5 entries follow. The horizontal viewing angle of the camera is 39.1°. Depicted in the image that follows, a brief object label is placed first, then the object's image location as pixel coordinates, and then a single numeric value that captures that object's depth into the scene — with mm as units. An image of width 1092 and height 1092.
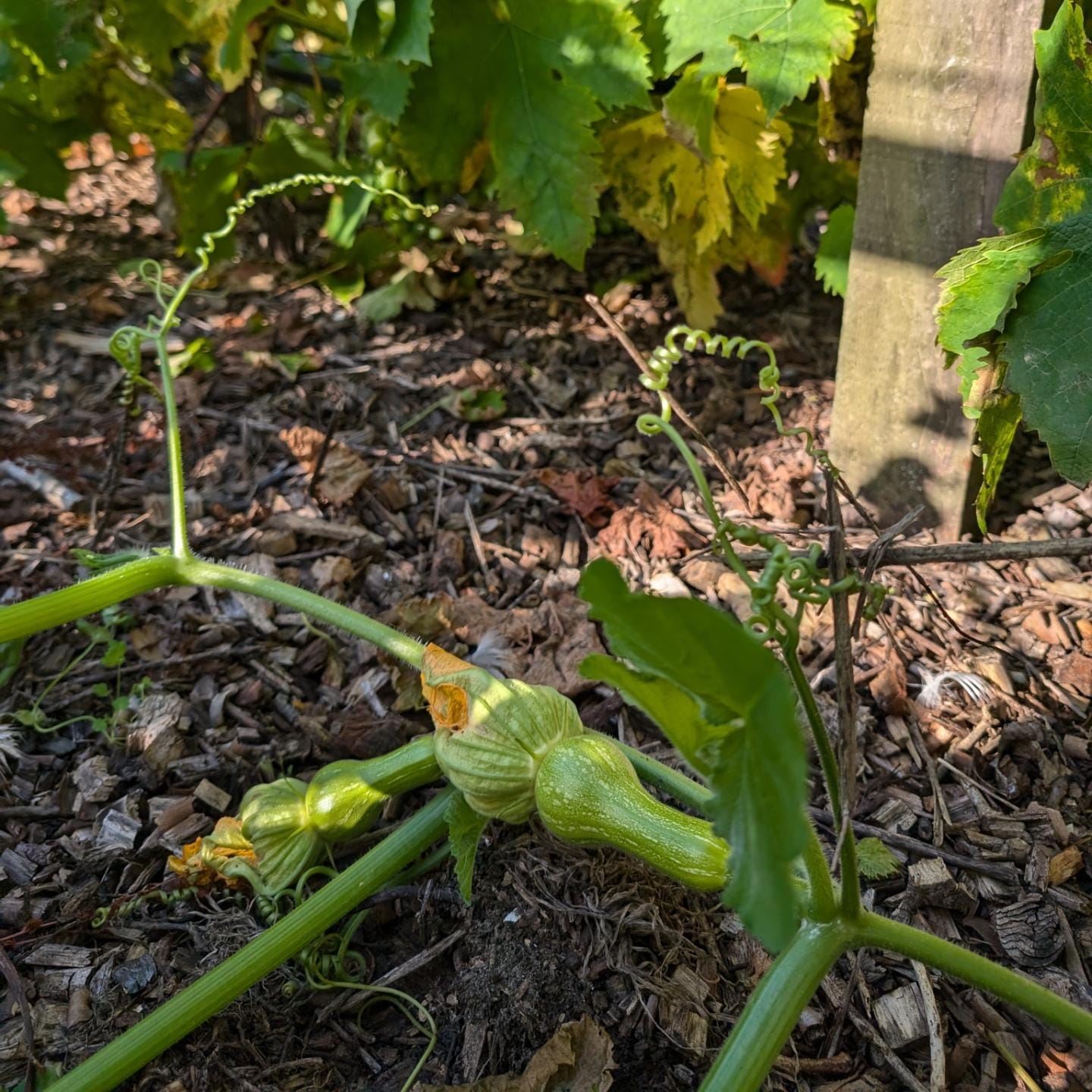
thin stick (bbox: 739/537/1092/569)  469
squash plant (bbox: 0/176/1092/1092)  421
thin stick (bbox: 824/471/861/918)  463
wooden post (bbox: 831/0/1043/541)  637
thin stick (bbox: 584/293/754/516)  528
